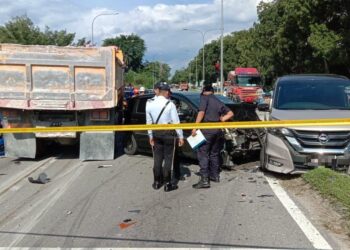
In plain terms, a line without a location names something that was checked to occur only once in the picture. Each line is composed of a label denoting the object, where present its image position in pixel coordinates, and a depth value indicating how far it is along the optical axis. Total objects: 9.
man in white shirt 8.58
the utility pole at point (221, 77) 39.31
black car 10.45
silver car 8.81
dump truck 11.27
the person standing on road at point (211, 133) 8.94
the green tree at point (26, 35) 48.29
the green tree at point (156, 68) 131.55
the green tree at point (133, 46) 120.94
